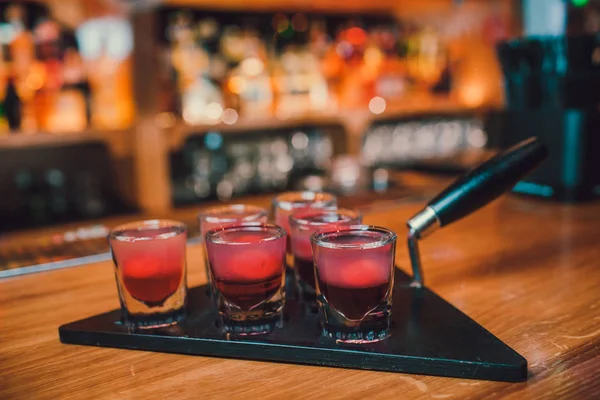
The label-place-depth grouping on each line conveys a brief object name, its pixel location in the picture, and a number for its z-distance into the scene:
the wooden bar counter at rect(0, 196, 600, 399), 0.52
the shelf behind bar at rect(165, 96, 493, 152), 2.37
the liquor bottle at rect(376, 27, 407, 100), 3.10
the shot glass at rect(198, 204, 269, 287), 0.76
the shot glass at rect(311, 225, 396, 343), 0.58
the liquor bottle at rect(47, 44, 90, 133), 2.32
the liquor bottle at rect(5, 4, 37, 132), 2.28
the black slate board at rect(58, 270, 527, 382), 0.54
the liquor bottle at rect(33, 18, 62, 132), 2.32
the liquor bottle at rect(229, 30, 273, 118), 2.73
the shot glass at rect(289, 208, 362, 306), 0.70
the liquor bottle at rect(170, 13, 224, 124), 2.61
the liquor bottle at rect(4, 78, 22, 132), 2.26
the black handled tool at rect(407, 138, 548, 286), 0.72
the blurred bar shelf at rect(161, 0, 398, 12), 2.48
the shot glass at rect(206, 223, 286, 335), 0.61
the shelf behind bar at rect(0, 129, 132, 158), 2.06
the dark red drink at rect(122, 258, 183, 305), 0.64
